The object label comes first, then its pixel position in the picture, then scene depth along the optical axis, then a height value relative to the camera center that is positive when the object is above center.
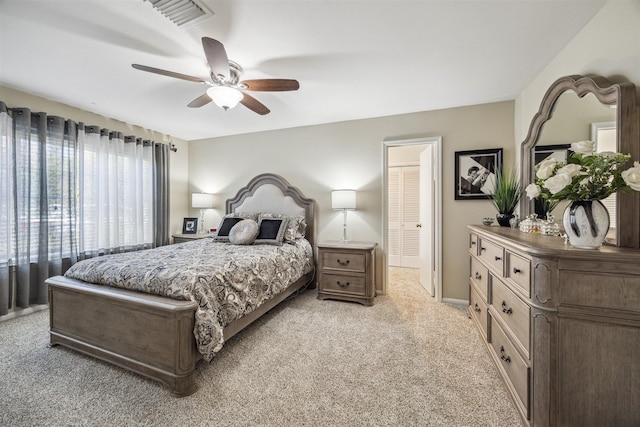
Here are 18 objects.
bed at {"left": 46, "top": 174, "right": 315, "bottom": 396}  1.68 -0.73
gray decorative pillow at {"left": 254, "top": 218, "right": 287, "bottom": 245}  3.30 -0.23
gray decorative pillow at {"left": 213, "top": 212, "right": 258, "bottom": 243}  3.53 -0.11
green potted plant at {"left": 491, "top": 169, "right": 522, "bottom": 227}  2.51 +0.14
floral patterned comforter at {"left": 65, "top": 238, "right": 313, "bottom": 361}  1.77 -0.50
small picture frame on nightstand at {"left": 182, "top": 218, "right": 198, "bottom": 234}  4.45 -0.21
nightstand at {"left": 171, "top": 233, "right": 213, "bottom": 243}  4.12 -0.37
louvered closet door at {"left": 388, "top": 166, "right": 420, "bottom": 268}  5.21 -0.05
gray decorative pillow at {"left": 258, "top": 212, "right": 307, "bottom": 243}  3.45 -0.17
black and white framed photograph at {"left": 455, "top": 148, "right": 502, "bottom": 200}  3.03 +0.50
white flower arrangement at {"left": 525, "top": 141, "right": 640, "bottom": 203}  1.31 +0.18
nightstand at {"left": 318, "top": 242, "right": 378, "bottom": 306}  3.13 -0.72
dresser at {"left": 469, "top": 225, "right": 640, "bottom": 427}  1.18 -0.60
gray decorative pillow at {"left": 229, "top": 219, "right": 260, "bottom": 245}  3.25 -0.24
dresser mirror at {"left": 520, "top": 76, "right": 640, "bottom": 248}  1.41 +0.58
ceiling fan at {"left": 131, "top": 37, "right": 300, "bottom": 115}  1.81 +1.07
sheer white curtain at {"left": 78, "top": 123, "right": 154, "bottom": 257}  3.34 +0.31
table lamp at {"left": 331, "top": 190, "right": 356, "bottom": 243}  3.41 +0.19
